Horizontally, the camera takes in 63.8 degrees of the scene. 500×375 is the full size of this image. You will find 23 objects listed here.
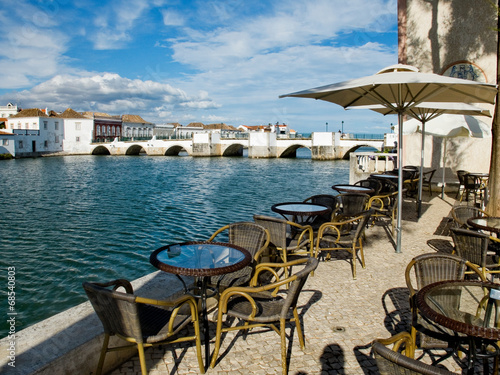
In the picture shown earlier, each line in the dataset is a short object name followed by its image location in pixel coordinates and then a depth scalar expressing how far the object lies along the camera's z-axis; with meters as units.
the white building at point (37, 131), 57.72
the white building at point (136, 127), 82.44
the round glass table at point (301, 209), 5.24
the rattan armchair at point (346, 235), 4.77
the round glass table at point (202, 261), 2.85
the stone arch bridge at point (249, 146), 53.38
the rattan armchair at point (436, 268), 2.95
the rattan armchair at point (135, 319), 2.29
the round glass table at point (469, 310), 2.12
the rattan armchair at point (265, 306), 2.69
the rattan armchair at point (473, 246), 3.75
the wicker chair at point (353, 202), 6.36
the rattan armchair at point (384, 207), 7.02
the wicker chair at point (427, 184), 10.93
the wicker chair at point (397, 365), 1.51
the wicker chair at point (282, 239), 4.54
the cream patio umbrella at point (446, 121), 6.79
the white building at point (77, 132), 67.35
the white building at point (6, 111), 81.71
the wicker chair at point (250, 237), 3.88
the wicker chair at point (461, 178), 9.89
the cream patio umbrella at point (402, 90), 4.56
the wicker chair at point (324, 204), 5.85
